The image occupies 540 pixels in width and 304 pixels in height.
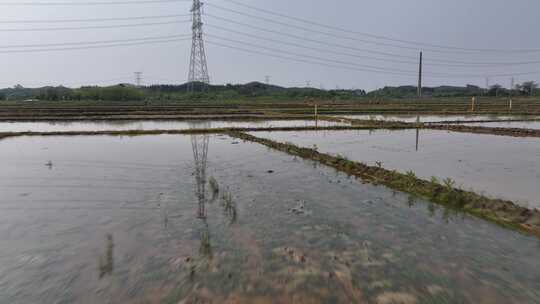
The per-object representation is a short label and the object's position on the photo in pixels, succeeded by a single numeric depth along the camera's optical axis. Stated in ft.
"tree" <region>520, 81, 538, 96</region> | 271.08
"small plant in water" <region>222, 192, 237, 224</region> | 17.57
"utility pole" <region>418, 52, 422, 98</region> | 173.22
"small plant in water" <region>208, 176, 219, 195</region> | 21.95
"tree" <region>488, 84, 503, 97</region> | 258.98
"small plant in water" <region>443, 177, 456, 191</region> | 20.23
